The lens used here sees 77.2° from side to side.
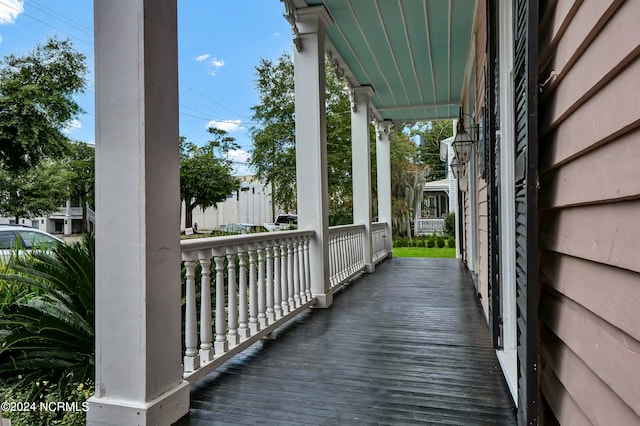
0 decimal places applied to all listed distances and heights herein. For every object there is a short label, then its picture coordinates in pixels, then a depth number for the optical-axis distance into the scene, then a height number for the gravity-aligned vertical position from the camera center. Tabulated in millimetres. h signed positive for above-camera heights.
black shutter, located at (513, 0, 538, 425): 1276 +53
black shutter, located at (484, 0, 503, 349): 2641 +382
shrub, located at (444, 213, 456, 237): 16016 -356
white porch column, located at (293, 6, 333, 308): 4586 +850
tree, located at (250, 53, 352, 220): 11984 +2506
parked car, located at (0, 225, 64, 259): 5500 -154
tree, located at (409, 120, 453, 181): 27672 +5276
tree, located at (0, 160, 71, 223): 11281 +884
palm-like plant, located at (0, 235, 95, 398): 2289 -607
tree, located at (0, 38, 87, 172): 9664 +3088
